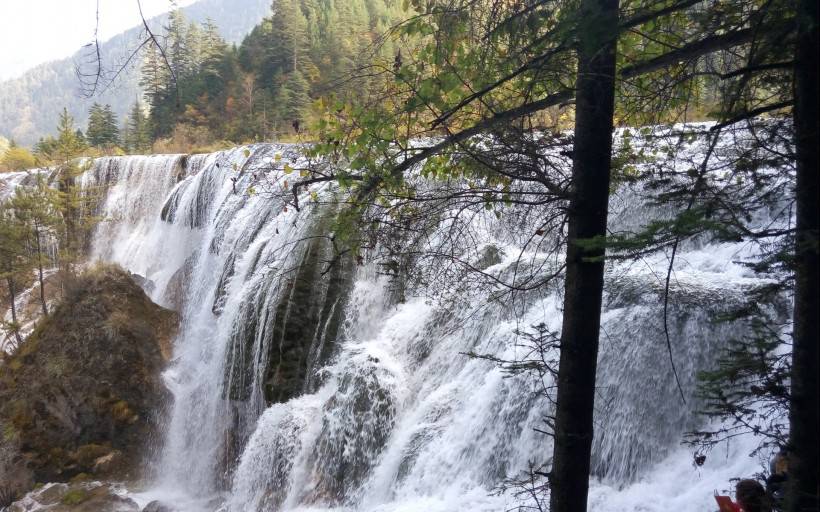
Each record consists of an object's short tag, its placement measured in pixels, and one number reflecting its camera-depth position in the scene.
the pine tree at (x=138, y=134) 43.81
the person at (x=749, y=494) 3.84
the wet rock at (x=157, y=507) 10.55
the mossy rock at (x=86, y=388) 12.82
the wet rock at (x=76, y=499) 11.07
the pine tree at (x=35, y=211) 19.73
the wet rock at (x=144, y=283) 19.52
